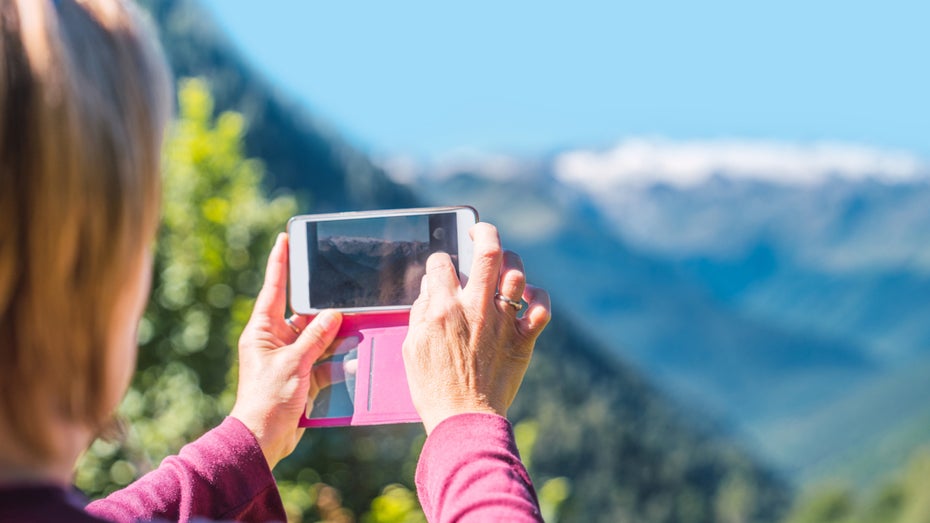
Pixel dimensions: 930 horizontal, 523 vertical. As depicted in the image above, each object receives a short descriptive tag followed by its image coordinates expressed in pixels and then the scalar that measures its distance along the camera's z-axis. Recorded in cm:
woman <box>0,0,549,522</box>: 67
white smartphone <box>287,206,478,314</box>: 144
